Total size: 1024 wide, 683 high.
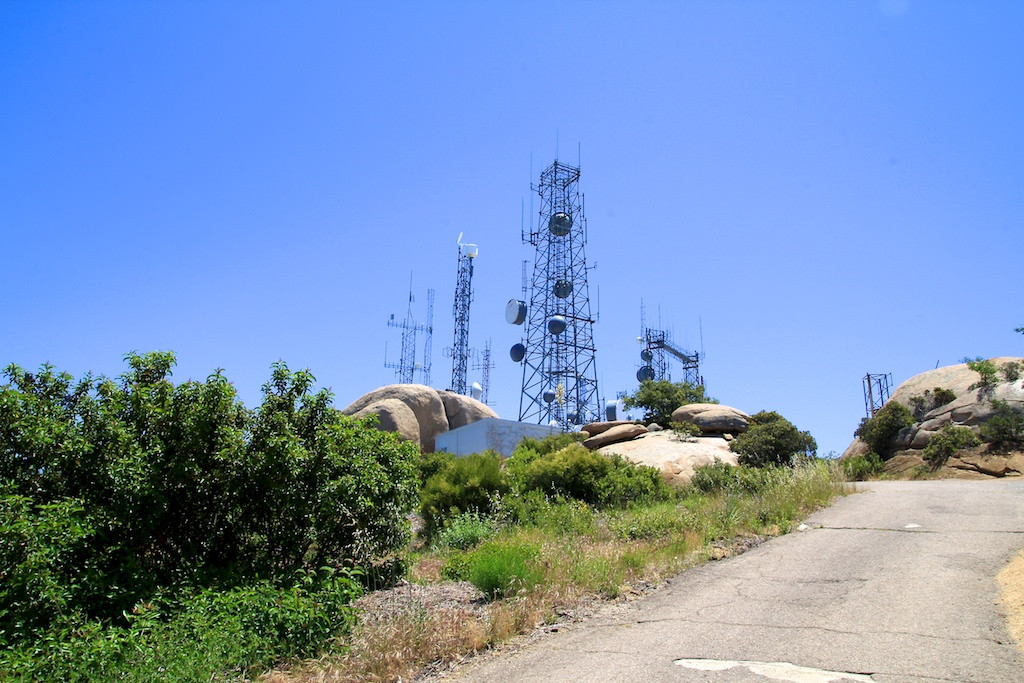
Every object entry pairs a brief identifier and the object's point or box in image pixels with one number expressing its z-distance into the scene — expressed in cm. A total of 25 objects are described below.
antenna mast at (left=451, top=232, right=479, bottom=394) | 3991
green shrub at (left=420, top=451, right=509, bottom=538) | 1344
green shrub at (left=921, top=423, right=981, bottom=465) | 1884
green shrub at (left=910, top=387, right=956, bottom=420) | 2197
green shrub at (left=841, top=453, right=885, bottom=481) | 2017
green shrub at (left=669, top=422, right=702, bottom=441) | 1886
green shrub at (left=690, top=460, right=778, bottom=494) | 1320
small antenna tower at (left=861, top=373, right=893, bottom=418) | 3476
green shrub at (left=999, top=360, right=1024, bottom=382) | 2105
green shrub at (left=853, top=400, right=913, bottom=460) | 2192
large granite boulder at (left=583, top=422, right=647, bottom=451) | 2016
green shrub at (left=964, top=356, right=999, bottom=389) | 2092
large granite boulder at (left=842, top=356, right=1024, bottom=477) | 1808
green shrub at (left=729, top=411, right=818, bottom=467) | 1750
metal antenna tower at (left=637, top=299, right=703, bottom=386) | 4311
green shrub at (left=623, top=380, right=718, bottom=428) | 2362
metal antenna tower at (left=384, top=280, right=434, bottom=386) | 4131
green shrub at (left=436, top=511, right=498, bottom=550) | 1127
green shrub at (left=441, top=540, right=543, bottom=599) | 743
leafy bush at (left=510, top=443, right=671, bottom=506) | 1352
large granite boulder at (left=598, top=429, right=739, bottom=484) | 1577
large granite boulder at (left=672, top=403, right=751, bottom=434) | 2048
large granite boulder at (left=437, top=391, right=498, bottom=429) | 3241
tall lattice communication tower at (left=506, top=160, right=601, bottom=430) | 3334
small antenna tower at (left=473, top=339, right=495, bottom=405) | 4775
